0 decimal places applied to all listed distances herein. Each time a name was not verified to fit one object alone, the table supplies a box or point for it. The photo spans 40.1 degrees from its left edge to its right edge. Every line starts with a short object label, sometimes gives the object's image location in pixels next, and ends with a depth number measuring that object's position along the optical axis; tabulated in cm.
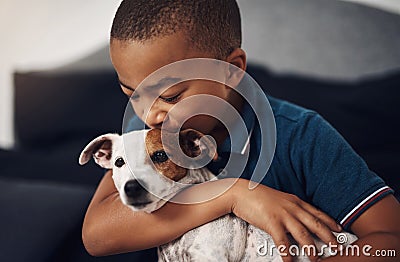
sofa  92
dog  41
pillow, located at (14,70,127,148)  106
